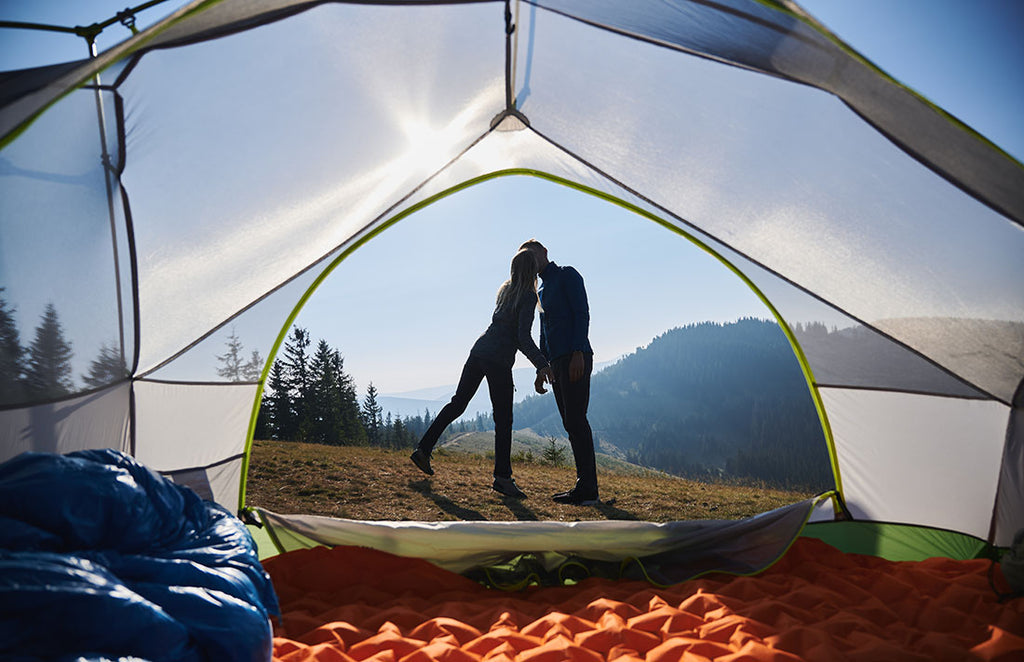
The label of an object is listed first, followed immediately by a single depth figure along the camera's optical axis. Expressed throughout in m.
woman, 3.85
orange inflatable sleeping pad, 1.62
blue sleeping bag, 1.11
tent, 1.79
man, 3.54
